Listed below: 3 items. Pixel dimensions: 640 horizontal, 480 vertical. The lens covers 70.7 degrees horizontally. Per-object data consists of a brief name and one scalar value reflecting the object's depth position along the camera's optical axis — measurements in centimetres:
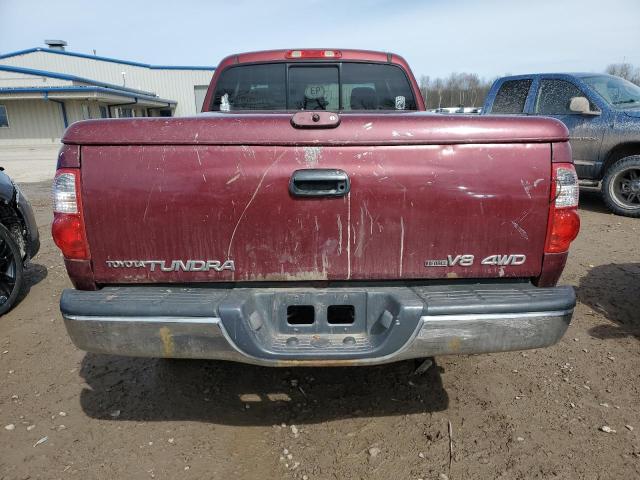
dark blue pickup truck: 676
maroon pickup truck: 191
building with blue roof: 2692
